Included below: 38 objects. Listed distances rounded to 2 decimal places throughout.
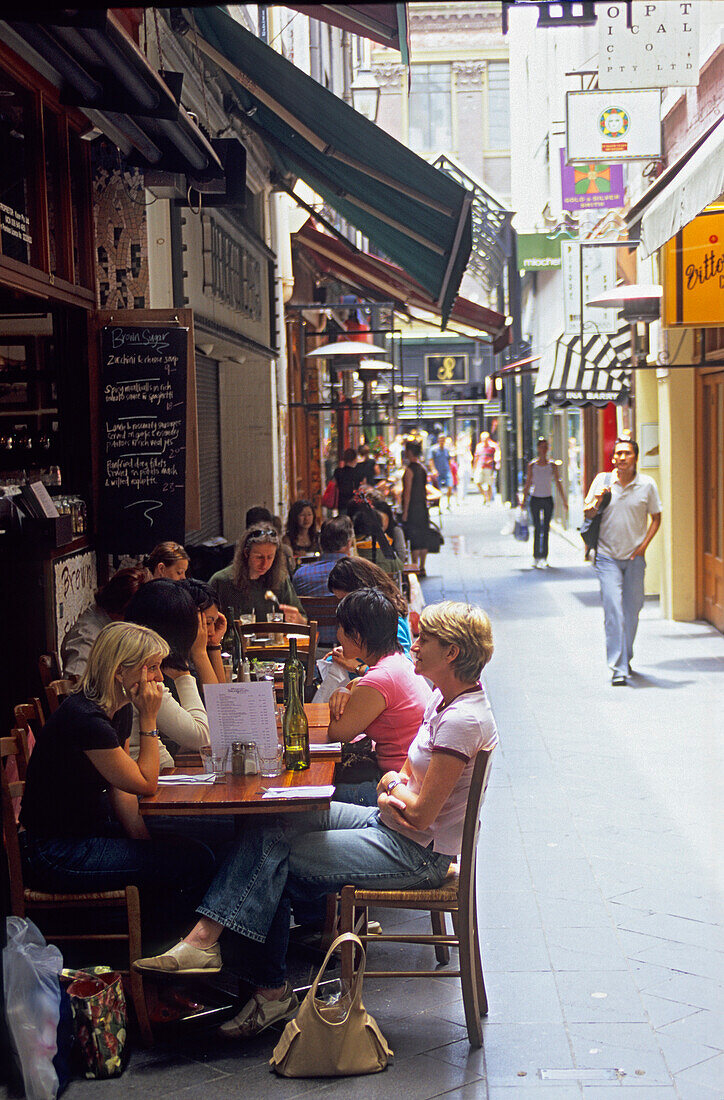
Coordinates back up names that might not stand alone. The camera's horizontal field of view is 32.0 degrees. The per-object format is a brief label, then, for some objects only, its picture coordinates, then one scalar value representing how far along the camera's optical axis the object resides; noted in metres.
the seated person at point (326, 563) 8.36
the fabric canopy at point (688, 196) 7.22
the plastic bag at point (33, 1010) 3.84
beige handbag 3.99
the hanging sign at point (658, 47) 10.75
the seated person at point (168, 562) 6.70
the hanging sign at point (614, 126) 13.26
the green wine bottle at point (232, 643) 6.32
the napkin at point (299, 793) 4.12
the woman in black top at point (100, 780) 4.12
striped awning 15.97
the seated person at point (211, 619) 5.43
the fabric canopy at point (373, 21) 8.13
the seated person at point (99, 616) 5.71
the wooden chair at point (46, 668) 5.40
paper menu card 4.32
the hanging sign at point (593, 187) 15.48
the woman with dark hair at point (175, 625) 5.08
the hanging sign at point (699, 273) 10.20
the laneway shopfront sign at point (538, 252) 22.39
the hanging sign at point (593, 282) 17.66
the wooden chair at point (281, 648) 6.96
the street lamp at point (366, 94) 19.69
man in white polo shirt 10.19
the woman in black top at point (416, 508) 17.69
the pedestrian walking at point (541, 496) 19.03
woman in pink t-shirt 4.82
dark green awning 7.76
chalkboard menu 7.00
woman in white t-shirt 4.16
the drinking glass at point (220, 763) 4.42
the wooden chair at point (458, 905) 4.20
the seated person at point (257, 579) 7.81
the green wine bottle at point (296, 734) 4.49
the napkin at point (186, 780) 4.38
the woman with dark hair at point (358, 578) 6.03
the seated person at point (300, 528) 11.34
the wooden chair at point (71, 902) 4.11
